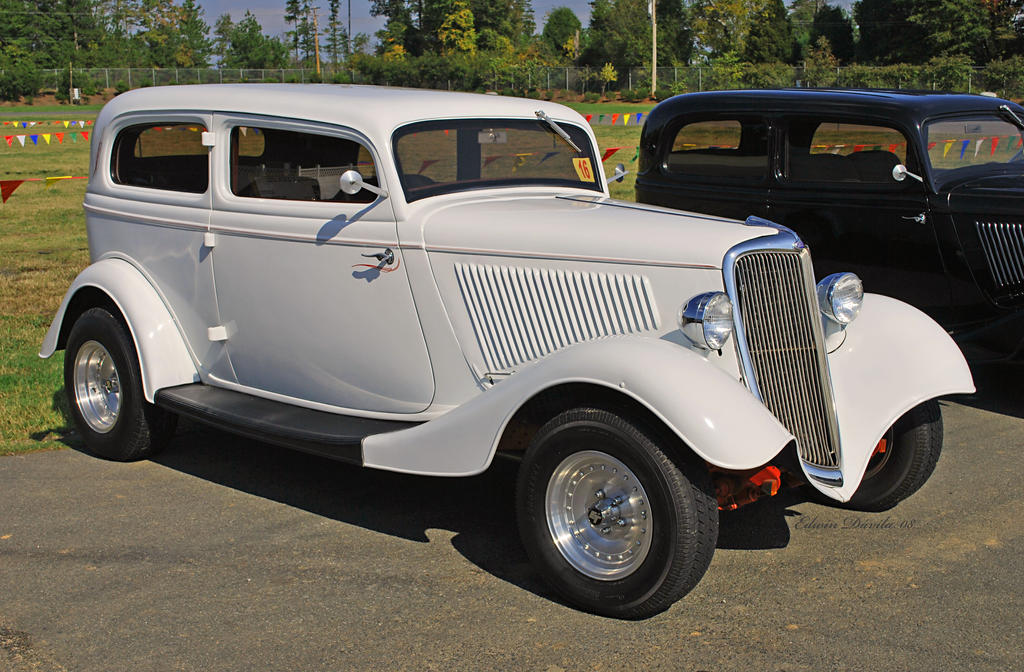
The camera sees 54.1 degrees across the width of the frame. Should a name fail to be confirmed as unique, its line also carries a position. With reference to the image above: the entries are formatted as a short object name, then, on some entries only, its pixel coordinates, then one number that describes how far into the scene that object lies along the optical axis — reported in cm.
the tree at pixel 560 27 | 8881
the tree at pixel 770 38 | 5928
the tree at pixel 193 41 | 7602
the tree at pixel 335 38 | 10375
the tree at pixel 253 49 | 7788
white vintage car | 350
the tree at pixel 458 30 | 6800
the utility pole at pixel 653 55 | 5322
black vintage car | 621
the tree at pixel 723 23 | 6291
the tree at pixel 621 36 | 6462
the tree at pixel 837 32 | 6122
